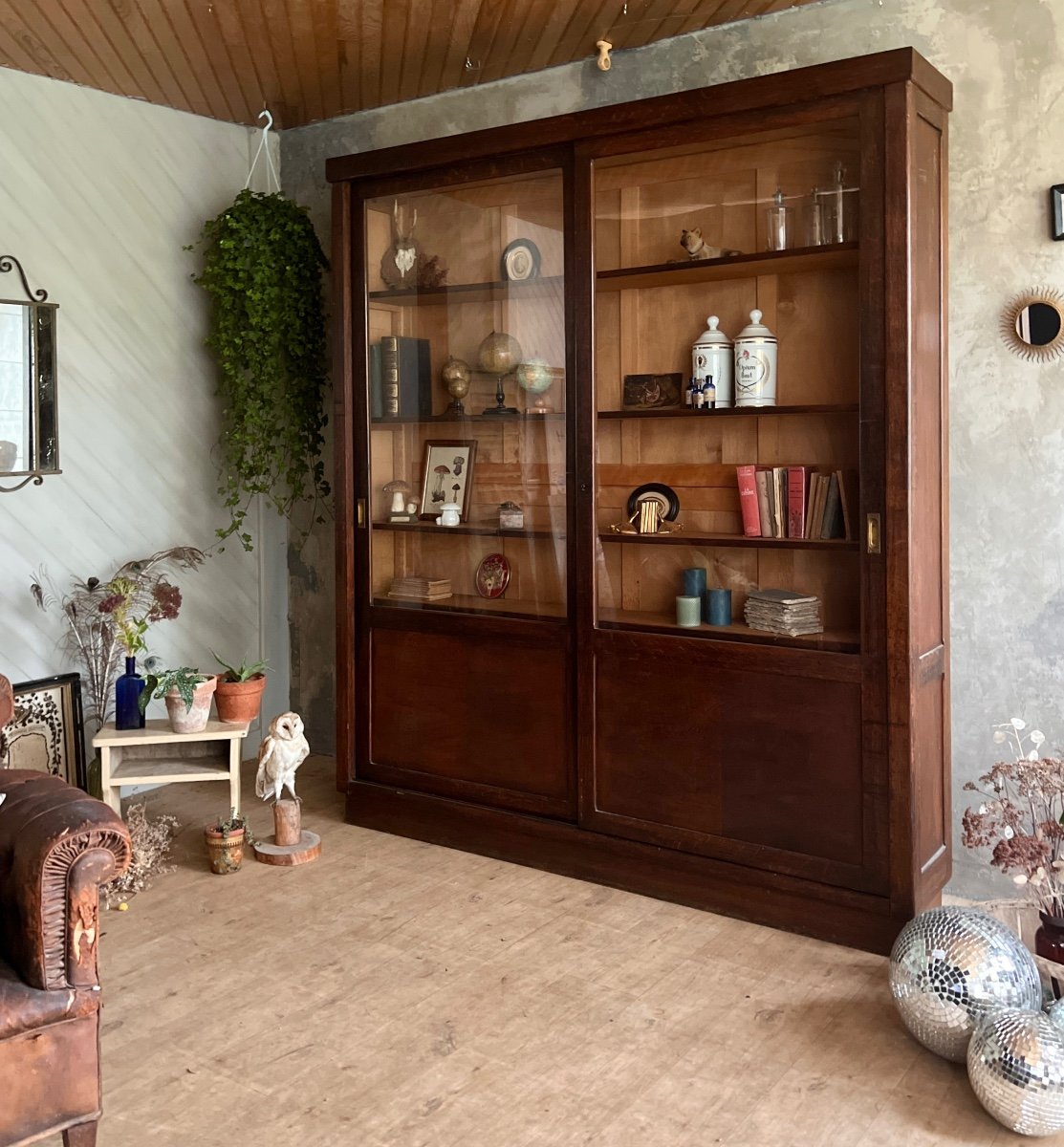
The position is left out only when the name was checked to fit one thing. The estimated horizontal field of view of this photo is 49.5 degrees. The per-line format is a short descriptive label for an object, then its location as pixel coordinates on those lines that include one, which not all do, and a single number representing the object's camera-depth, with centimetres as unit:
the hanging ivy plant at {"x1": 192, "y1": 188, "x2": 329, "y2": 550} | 471
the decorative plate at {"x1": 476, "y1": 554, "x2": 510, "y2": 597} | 415
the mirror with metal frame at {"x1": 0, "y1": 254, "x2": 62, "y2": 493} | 428
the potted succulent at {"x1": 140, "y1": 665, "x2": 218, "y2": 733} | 410
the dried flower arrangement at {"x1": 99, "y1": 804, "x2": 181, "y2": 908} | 380
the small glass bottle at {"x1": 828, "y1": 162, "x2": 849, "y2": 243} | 337
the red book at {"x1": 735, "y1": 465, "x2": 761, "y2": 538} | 366
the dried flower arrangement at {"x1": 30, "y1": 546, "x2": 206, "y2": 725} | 434
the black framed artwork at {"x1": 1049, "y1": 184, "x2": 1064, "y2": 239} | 338
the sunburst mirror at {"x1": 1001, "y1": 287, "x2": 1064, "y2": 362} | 342
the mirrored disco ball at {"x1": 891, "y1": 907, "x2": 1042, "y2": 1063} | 265
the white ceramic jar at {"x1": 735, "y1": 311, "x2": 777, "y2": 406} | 362
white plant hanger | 502
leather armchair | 223
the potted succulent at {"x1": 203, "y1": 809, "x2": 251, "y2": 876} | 394
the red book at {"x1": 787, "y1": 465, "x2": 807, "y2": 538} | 355
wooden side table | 405
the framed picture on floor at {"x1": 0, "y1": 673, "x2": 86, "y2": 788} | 432
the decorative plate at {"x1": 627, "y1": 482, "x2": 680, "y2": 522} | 385
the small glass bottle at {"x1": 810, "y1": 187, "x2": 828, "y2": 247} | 343
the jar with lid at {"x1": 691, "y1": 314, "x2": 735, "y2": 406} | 370
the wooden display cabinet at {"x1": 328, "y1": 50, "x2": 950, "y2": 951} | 330
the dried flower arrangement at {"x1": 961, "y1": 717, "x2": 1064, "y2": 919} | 289
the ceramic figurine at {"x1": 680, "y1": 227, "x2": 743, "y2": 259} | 368
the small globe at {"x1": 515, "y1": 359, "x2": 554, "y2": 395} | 397
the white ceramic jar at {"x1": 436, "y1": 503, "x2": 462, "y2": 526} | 427
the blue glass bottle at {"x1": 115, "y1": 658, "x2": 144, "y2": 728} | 416
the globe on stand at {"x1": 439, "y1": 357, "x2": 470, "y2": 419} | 420
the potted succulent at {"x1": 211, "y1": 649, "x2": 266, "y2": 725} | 418
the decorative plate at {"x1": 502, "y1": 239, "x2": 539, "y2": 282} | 398
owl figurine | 407
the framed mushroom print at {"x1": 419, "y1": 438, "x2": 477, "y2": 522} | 423
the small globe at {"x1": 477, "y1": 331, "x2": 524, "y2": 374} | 406
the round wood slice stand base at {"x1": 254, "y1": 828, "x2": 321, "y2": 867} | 405
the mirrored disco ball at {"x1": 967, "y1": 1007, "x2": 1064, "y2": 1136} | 238
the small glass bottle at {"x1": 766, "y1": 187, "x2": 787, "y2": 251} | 353
